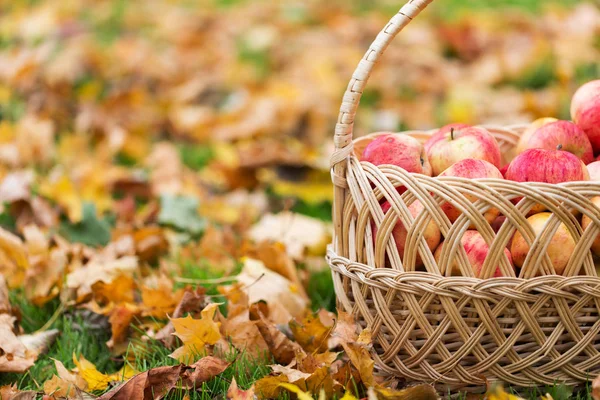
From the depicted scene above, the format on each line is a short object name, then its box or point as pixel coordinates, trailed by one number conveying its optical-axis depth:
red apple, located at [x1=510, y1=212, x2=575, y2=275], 2.12
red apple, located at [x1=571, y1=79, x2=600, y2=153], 2.25
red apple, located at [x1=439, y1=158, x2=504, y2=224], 2.15
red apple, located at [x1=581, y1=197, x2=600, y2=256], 2.12
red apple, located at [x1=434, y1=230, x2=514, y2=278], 2.13
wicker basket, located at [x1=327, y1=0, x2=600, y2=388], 2.11
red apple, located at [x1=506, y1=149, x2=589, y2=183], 2.15
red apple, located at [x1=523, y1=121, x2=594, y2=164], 2.23
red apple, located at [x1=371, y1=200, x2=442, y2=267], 2.15
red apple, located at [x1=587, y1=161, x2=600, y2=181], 2.18
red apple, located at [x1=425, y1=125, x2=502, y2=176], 2.21
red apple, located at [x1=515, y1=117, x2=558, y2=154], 2.27
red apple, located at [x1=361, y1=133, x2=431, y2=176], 2.21
